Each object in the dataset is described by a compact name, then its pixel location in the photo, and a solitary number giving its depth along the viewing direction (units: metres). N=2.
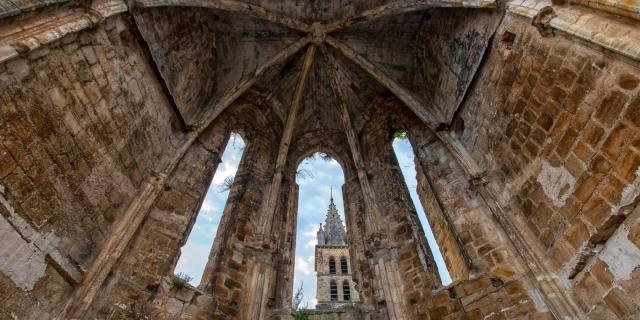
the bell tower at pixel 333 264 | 28.34
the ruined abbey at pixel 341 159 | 3.38
